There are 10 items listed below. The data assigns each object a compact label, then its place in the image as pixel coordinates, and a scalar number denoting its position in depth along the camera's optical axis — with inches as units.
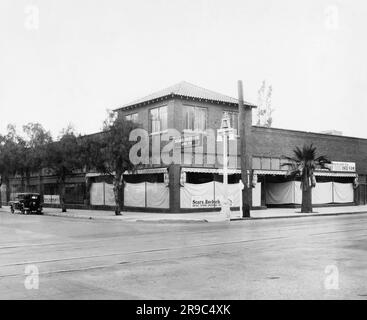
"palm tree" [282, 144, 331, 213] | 1317.7
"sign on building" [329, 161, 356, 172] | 1716.7
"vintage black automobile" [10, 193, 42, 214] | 1496.1
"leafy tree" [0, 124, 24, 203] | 1754.4
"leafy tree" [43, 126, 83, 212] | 1430.9
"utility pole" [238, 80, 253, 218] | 1139.8
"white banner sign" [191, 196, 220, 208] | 1331.2
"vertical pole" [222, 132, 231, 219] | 1097.0
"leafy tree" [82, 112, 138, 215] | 1230.3
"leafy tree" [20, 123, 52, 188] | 1558.8
